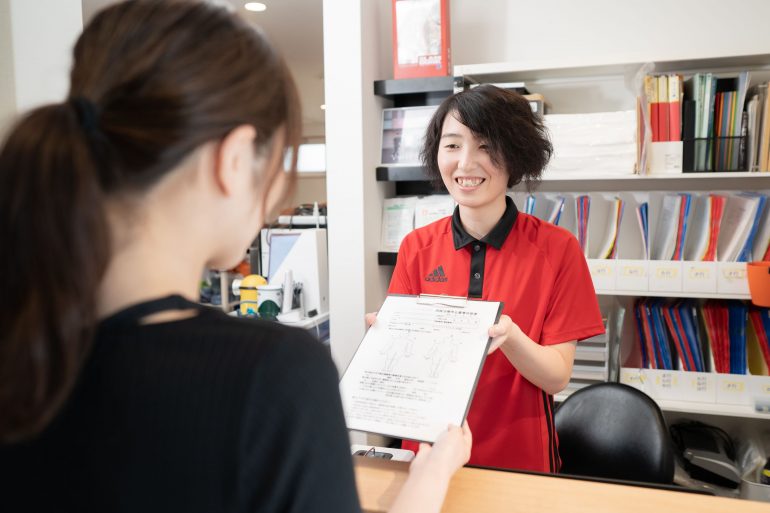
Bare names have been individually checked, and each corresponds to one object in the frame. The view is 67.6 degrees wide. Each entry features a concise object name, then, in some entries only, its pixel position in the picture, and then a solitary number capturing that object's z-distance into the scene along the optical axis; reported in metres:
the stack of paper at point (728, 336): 2.39
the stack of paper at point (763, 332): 2.39
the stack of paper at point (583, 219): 2.52
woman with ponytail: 0.49
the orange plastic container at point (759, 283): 2.16
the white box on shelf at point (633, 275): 2.40
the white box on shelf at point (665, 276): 2.37
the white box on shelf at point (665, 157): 2.36
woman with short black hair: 1.49
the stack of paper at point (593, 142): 2.40
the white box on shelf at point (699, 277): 2.33
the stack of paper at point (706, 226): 2.38
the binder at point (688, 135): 2.33
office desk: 1.05
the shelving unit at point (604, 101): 2.35
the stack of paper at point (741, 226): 2.33
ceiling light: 4.36
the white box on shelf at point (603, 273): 2.44
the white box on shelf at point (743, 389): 2.33
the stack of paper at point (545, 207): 2.56
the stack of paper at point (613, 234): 2.49
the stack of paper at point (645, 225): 2.43
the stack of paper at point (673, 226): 2.41
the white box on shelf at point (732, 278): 2.30
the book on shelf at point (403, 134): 2.79
